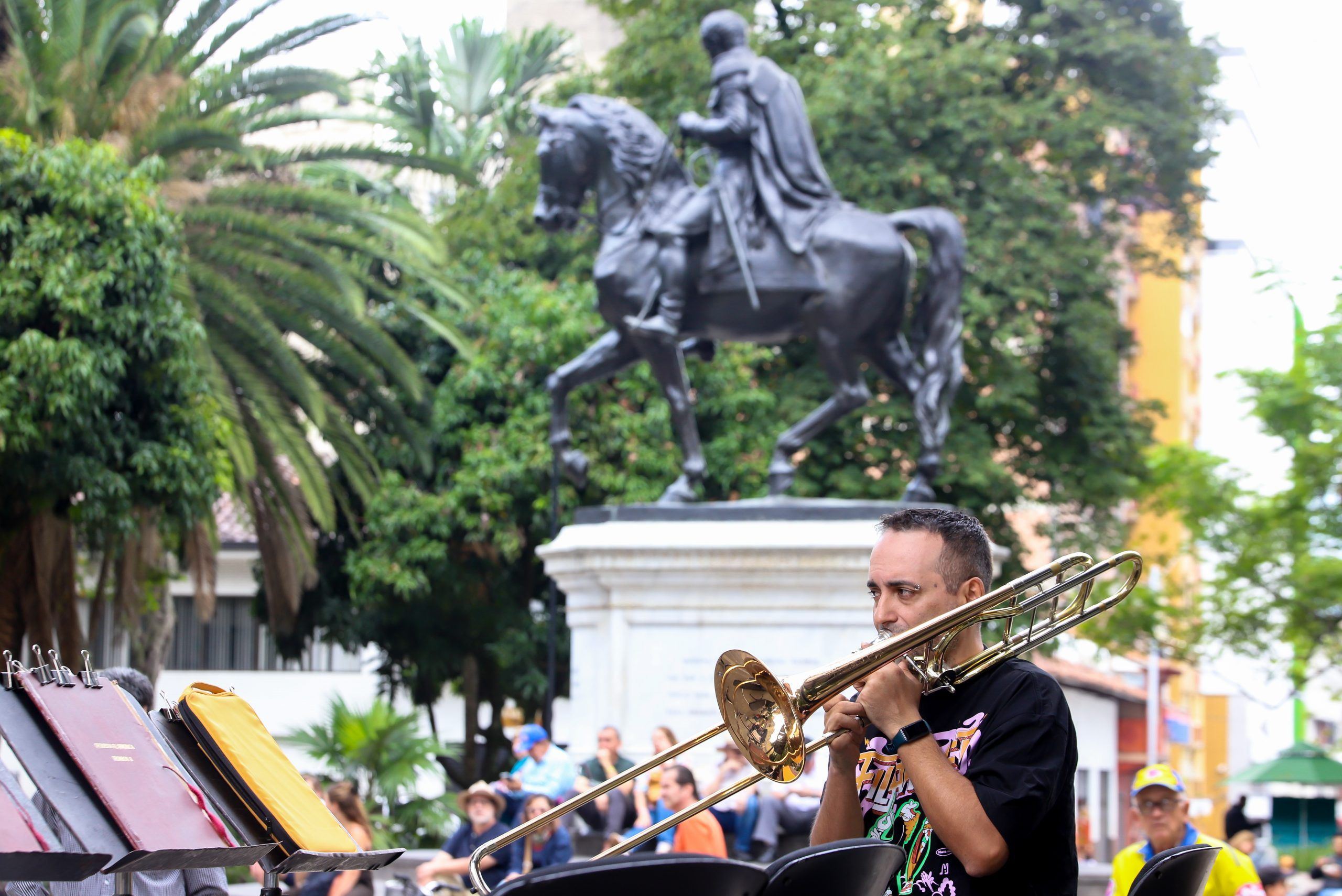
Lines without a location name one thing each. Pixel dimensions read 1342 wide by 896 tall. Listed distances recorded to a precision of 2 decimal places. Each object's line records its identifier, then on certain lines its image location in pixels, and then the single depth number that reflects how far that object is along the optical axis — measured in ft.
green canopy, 89.45
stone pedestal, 39.42
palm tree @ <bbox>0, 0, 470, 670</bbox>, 55.93
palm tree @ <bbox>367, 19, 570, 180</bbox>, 116.37
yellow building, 155.12
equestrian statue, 41.09
